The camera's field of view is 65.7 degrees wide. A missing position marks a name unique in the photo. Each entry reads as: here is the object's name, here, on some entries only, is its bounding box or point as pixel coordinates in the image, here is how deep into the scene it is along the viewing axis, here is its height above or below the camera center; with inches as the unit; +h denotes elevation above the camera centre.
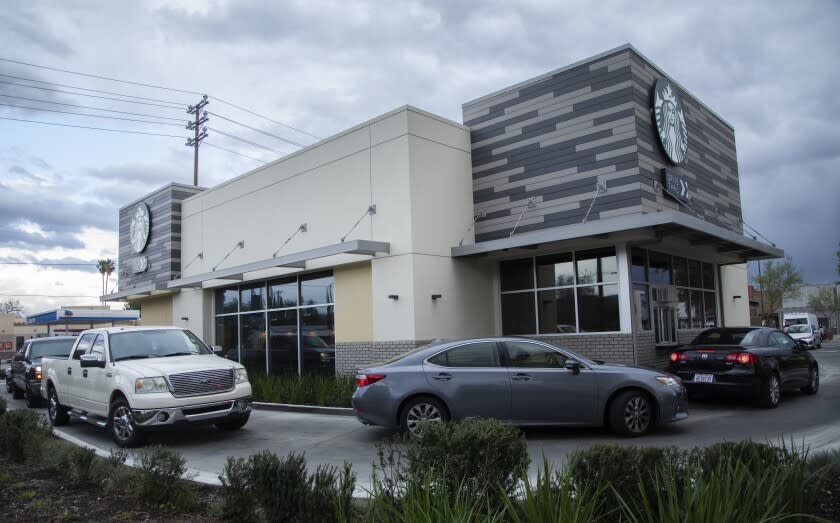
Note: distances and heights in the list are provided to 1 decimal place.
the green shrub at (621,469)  177.3 -45.2
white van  1473.8 -65.8
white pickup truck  370.0 -36.7
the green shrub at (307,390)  523.8 -61.4
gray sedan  369.1 -48.2
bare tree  2017.3 +59.6
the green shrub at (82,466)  267.4 -58.5
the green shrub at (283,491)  183.9 -51.3
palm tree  3337.6 +291.0
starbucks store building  579.2 +82.4
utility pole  1561.3 +475.7
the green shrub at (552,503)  144.0 -44.7
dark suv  636.6 -36.9
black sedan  461.4 -45.0
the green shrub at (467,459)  178.2 -42.6
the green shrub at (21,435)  328.5 -56.6
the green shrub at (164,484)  230.7 -58.0
